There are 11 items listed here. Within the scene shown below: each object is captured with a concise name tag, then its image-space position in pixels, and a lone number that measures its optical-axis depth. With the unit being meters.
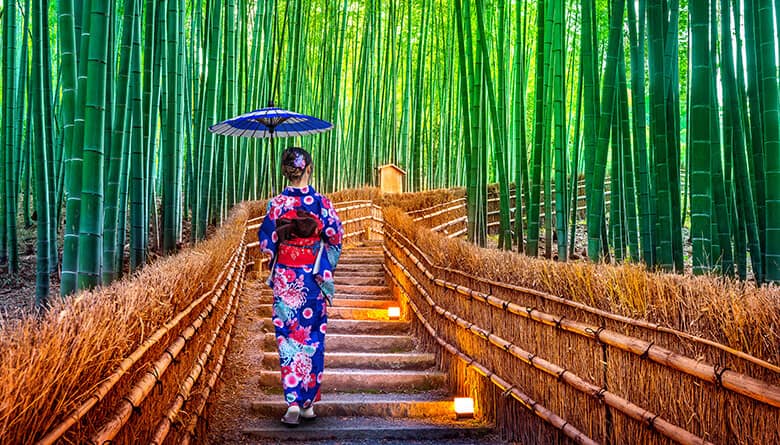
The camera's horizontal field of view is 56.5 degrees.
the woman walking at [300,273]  3.15
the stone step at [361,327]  4.73
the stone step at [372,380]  3.71
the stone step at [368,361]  4.02
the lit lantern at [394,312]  5.04
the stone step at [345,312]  5.03
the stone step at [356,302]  5.33
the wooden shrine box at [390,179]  11.05
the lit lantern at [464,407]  3.25
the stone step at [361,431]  3.00
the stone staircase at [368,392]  3.05
